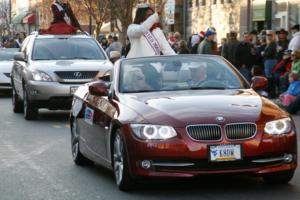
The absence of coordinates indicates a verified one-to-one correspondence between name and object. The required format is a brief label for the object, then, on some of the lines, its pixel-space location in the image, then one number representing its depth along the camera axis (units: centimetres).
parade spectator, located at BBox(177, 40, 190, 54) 2389
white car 2519
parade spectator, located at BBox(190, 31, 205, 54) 2536
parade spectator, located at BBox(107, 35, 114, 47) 3143
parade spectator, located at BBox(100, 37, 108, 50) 3738
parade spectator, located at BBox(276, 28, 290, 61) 2150
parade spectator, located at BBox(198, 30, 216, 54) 2172
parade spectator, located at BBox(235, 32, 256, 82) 2153
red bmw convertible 799
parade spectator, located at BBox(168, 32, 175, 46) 2962
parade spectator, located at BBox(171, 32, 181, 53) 2599
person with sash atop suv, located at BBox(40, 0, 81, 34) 2053
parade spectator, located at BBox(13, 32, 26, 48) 3897
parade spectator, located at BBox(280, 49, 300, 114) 1723
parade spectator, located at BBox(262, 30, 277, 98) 2139
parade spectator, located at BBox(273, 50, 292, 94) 1995
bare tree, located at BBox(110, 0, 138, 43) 4681
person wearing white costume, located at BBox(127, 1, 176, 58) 1407
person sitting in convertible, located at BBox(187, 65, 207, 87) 938
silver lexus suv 1689
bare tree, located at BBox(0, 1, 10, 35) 8638
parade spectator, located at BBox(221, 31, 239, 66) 2202
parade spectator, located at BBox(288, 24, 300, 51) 2033
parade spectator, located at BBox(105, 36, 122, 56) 3017
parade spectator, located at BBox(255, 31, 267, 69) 2219
